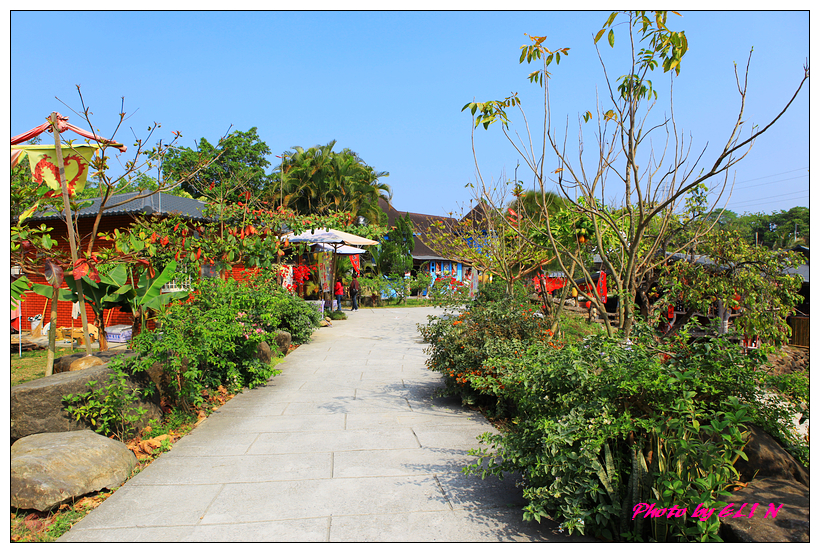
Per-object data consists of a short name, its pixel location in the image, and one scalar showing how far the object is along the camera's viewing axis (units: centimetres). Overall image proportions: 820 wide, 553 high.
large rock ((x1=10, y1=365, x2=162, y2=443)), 412
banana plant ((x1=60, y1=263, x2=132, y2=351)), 596
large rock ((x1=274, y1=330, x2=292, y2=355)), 973
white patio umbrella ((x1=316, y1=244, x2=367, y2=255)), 1838
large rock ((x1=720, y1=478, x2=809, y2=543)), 242
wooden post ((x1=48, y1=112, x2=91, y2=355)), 515
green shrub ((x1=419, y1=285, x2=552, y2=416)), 577
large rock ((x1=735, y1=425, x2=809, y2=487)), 304
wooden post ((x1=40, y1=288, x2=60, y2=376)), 527
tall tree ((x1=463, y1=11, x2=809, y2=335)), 377
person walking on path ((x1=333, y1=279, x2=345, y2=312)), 1911
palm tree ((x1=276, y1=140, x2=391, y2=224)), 2694
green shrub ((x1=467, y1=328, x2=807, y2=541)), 264
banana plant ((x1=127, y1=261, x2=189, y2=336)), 611
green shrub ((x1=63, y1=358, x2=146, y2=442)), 430
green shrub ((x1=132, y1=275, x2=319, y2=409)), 505
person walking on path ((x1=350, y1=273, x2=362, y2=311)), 2178
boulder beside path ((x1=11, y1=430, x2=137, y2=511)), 337
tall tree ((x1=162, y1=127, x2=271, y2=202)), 3083
